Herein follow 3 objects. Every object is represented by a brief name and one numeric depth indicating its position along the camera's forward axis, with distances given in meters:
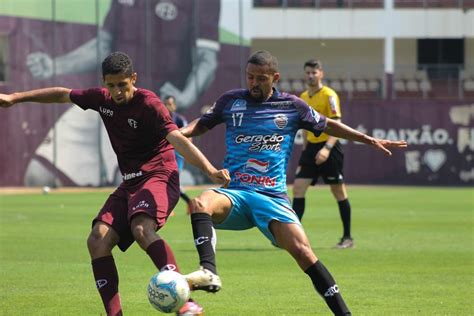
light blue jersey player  16.17
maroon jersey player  15.73
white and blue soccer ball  14.36
